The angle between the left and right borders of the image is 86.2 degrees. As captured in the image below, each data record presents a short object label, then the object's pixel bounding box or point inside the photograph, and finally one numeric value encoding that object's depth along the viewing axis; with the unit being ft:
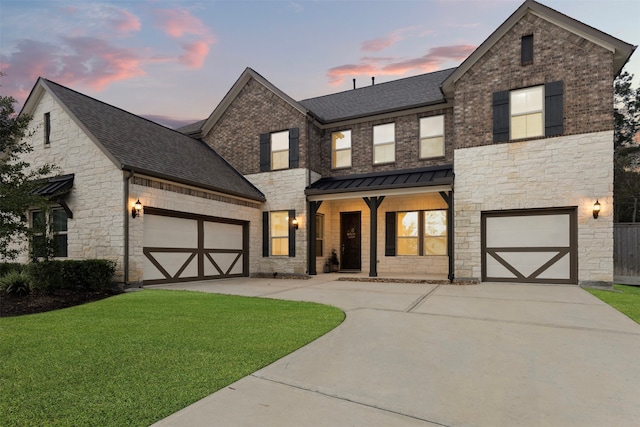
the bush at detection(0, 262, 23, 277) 34.33
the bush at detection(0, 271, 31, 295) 26.20
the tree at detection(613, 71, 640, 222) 92.99
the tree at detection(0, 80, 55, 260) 25.72
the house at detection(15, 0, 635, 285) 32.01
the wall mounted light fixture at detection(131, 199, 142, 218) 31.20
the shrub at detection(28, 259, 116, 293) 26.32
